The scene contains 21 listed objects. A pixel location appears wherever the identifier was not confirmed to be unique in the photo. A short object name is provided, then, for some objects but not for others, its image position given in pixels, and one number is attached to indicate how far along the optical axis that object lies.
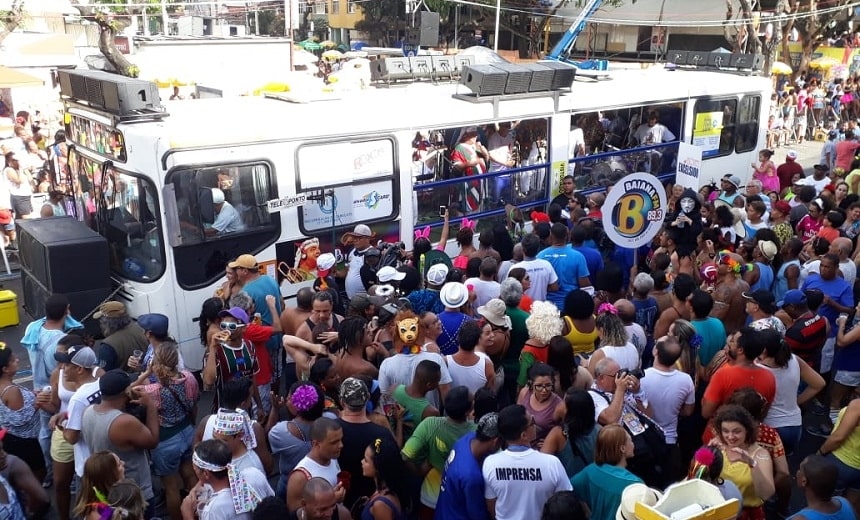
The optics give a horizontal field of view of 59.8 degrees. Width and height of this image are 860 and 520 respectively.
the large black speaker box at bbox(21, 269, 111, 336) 6.75
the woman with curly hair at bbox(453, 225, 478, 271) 7.14
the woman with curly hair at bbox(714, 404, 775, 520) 3.92
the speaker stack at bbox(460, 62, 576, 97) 8.55
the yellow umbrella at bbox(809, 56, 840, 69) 25.72
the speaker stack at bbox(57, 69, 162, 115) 6.53
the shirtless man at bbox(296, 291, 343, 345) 5.64
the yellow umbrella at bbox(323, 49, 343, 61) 26.27
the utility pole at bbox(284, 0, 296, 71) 23.43
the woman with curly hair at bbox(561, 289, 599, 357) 5.48
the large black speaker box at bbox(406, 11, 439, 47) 10.97
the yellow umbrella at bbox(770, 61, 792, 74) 22.05
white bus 6.59
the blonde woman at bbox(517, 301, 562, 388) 5.06
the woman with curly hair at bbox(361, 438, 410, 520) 3.79
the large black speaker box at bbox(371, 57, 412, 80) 9.59
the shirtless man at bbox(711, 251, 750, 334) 6.21
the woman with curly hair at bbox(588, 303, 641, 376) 4.98
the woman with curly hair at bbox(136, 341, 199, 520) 4.76
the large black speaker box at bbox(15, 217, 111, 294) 6.64
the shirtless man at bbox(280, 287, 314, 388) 5.92
